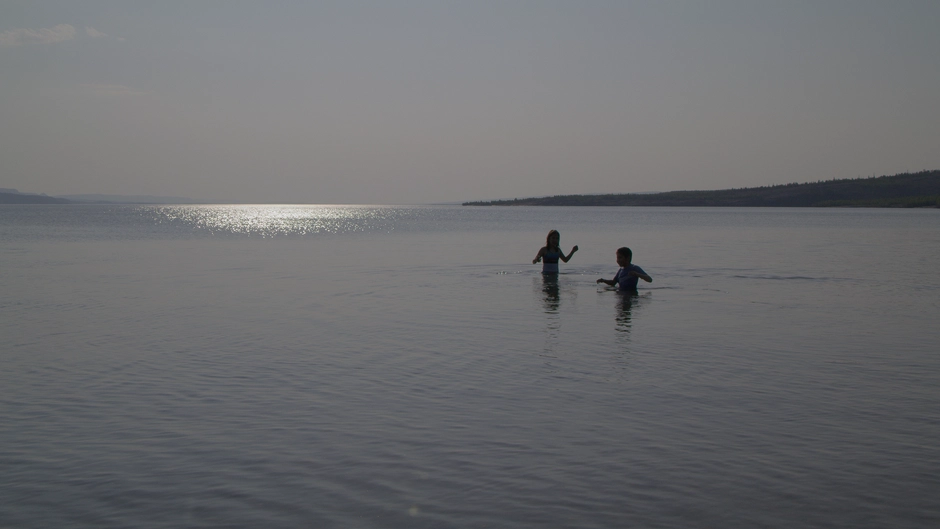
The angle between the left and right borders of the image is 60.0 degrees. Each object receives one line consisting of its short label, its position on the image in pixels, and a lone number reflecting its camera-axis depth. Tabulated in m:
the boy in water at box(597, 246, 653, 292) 23.44
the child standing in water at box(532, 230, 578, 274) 28.25
